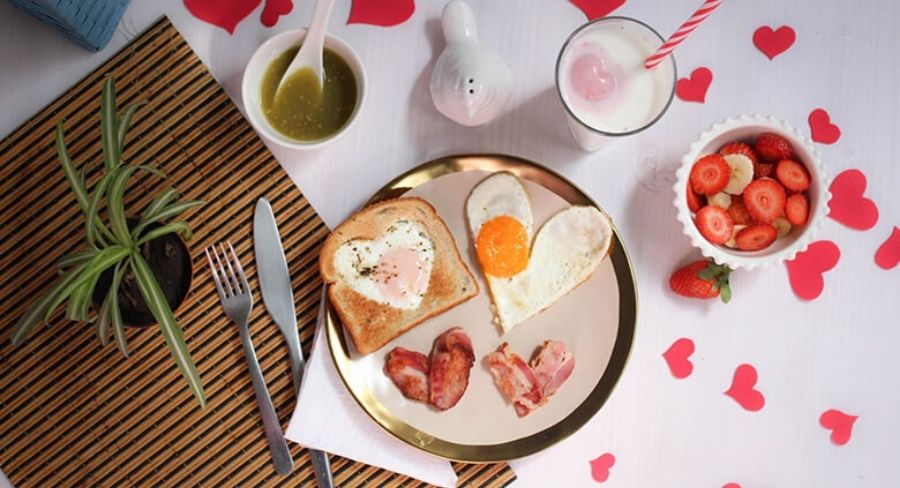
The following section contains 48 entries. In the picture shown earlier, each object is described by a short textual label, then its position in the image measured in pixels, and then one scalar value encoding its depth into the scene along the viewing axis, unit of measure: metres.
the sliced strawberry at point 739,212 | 1.56
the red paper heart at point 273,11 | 1.65
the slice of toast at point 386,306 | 1.58
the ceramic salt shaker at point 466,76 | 1.54
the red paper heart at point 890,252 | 1.66
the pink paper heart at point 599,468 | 1.64
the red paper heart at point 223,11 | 1.65
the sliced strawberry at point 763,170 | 1.56
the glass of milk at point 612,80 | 1.52
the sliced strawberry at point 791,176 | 1.54
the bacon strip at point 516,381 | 1.56
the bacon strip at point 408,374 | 1.57
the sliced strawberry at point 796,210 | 1.53
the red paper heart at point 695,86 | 1.66
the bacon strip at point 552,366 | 1.57
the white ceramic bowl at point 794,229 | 1.52
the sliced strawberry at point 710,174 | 1.55
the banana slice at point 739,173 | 1.54
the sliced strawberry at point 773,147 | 1.55
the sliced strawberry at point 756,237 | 1.52
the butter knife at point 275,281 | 1.61
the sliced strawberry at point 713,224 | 1.53
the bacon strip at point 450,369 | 1.55
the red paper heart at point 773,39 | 1.66
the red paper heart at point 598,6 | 1.65
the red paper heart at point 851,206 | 1.66
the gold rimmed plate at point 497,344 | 1.58
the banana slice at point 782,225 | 1.55
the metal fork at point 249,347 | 1.61
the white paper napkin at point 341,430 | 1.58
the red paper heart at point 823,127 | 1.66
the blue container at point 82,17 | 1.46
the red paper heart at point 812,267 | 1.66
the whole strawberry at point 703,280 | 1.58
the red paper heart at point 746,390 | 1.66
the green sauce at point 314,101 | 1.58
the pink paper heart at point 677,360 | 1.65
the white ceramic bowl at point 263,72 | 1.54
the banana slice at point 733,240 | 1.56
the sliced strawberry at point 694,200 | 1.56
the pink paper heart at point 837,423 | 1.66
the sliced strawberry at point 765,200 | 1.53
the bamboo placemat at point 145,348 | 1.61
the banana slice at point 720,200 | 1.57
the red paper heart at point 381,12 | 1.66
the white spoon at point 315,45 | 1.51
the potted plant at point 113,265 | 1.35
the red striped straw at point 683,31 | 1.32
